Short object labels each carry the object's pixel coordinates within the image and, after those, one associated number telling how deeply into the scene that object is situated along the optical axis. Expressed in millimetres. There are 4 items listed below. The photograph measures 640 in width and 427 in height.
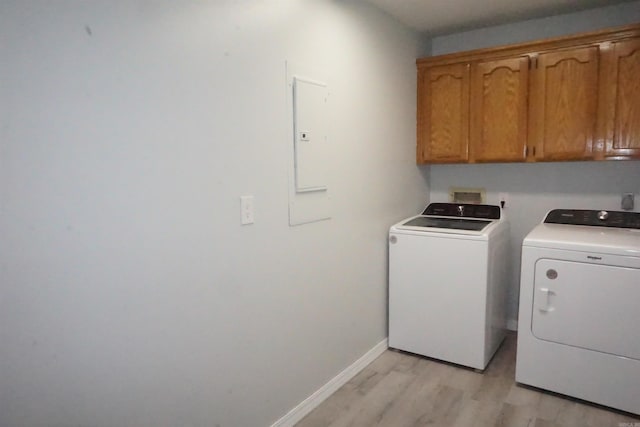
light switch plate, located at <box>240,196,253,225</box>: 1792
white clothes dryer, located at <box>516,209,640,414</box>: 2139
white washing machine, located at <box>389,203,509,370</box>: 2613
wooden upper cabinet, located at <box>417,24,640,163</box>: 2537
